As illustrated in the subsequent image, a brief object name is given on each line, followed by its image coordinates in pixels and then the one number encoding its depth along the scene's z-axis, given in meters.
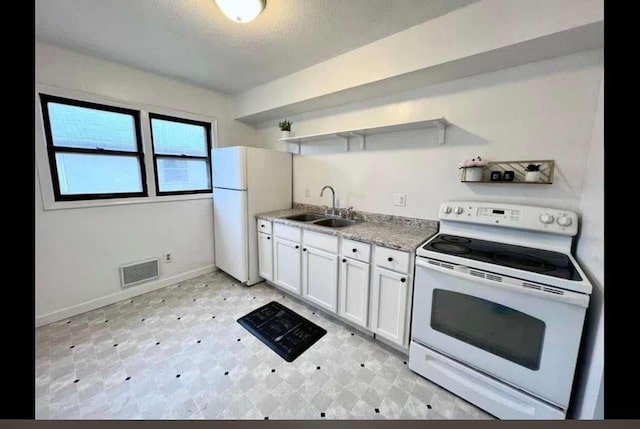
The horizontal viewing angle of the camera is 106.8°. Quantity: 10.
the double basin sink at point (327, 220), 2.46
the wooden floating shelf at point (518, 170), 1.50
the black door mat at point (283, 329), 1.76
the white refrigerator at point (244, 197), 2.56
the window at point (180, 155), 2.61
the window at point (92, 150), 2.01
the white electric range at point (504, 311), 1.12
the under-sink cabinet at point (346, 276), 1.65
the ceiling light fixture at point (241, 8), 1.33
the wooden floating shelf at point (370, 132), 1.83
